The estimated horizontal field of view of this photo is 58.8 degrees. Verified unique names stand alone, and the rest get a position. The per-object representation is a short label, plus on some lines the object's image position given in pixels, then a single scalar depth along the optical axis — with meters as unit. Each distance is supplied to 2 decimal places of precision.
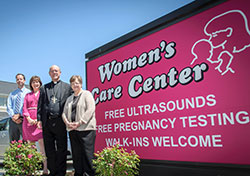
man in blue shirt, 4.16
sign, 2.43
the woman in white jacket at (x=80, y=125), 3.20
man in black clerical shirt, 3.50
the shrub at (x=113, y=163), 2.75
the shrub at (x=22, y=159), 3.54
